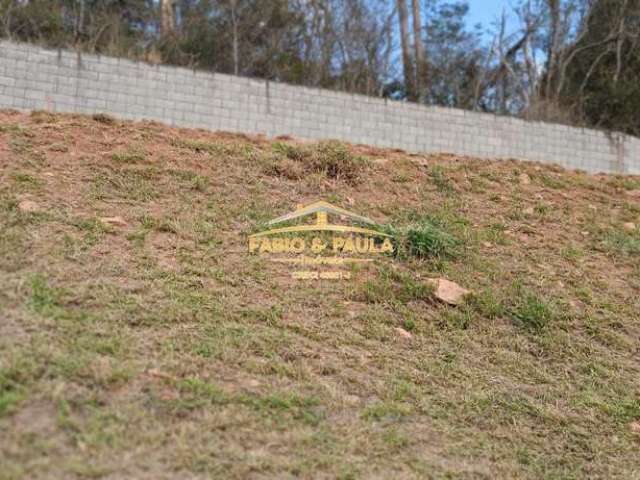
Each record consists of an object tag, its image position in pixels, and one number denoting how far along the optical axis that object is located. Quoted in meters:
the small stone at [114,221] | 4.56
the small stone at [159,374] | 3.09
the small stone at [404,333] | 4.03
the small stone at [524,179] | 6.95
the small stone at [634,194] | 7.31
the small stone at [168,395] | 2.96
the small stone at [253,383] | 3.24
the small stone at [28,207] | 4.45
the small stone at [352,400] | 3.30
